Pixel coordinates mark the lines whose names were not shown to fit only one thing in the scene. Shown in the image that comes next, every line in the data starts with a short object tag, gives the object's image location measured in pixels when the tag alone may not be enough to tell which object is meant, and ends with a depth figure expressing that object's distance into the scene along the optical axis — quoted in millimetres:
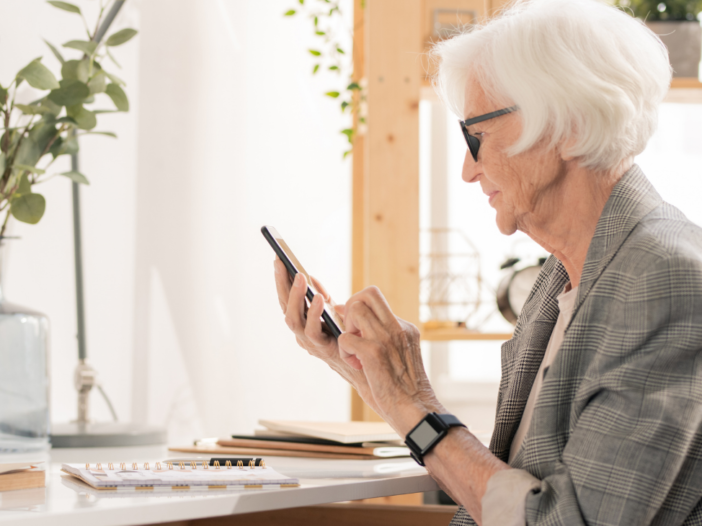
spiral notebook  1378
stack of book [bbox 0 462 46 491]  1407
